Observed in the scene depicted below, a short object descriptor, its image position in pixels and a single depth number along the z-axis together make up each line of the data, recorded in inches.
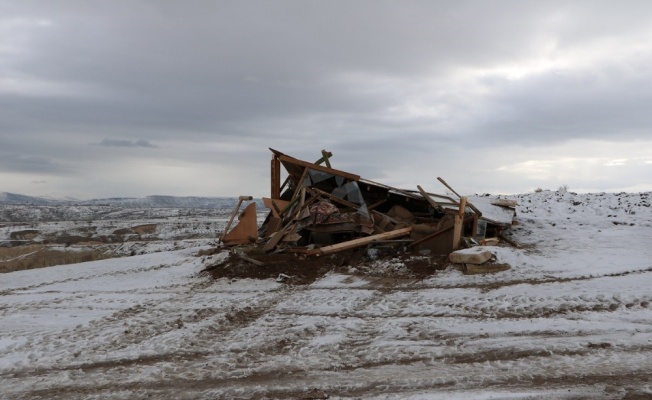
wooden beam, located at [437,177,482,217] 522.3
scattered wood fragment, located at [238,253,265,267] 481.1
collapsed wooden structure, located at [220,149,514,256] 498.3
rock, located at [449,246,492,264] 418.3
